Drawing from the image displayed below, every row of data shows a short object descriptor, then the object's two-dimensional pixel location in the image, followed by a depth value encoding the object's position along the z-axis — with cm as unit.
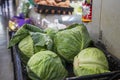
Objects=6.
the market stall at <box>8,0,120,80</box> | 93
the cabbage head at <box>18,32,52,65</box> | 108
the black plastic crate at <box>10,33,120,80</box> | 82
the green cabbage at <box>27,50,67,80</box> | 94
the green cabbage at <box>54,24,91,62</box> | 107
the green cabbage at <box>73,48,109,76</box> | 91
